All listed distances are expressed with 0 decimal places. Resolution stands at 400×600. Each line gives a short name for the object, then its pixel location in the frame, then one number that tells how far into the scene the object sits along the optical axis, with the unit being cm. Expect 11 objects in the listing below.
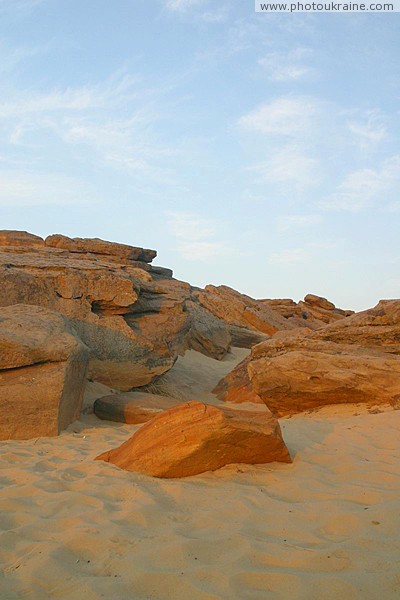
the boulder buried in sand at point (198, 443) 400
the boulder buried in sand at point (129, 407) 688
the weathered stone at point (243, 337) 1747
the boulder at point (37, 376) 558
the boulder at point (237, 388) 891
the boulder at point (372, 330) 772
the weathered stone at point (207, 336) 1406
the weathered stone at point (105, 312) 819
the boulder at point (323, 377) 679
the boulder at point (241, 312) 1930
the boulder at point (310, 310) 2441
